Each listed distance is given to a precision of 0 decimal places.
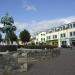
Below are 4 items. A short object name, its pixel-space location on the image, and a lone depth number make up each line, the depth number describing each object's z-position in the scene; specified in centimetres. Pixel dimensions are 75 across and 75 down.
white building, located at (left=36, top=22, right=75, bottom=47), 3041
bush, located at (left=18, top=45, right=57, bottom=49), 1380
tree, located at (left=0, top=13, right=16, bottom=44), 1756
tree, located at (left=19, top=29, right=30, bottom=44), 3557
